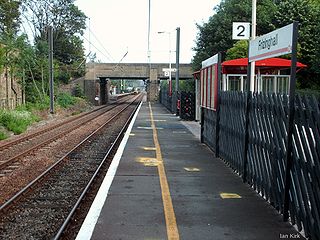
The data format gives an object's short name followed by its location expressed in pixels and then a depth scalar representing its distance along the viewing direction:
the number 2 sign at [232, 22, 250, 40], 10.87
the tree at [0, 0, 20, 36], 52.56
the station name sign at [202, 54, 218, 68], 11.20
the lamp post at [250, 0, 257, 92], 10.95
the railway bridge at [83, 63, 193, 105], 57.81
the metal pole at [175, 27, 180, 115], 33.94
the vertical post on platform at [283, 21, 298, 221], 5.60
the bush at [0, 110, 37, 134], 20.50
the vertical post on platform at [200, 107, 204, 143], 14.01
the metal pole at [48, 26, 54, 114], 30.51
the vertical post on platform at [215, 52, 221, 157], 10.69
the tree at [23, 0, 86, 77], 62.12
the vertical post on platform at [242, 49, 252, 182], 7.92
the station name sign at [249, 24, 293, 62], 5.80
